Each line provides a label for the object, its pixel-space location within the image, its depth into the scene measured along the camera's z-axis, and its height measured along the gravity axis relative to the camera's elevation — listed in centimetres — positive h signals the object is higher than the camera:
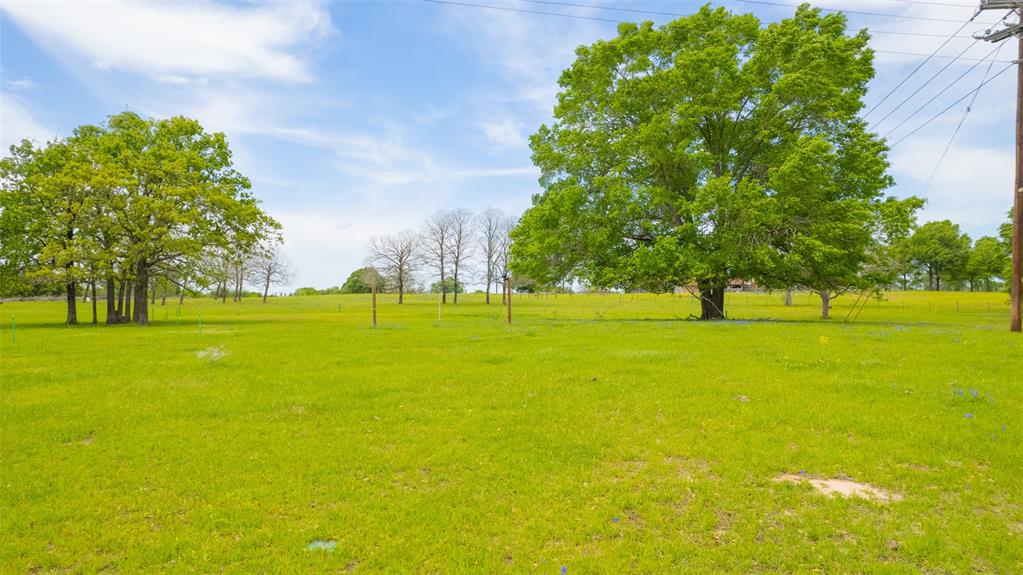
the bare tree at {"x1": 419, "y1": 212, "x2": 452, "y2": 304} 8106 +717
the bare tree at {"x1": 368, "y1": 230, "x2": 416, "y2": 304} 8194 +524
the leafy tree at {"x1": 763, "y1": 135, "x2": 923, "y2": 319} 2372 +380
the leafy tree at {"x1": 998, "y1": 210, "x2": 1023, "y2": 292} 4441 +531
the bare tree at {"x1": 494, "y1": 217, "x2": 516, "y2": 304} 8112 +584
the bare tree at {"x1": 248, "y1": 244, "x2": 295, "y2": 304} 9267 +340
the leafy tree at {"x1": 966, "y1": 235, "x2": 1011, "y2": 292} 7594 +557
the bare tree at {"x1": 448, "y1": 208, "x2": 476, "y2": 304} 8150 +771
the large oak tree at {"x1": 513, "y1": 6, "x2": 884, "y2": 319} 2512 +801
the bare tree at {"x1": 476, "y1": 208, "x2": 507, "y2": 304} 8112 +745
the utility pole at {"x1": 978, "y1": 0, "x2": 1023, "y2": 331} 1883 +480
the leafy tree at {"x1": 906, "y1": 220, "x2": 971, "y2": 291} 9525 +906
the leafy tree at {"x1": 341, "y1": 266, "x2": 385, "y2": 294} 12862 +134
